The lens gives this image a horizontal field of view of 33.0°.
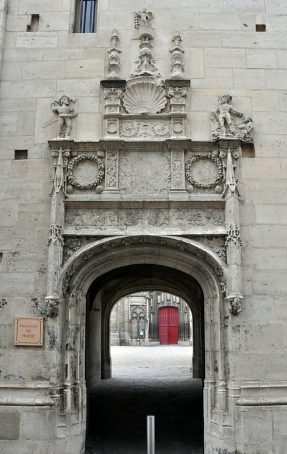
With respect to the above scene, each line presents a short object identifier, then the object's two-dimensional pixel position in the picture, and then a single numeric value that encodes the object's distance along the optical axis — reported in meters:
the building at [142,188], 6.62
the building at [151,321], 31.86
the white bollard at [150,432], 4.66
